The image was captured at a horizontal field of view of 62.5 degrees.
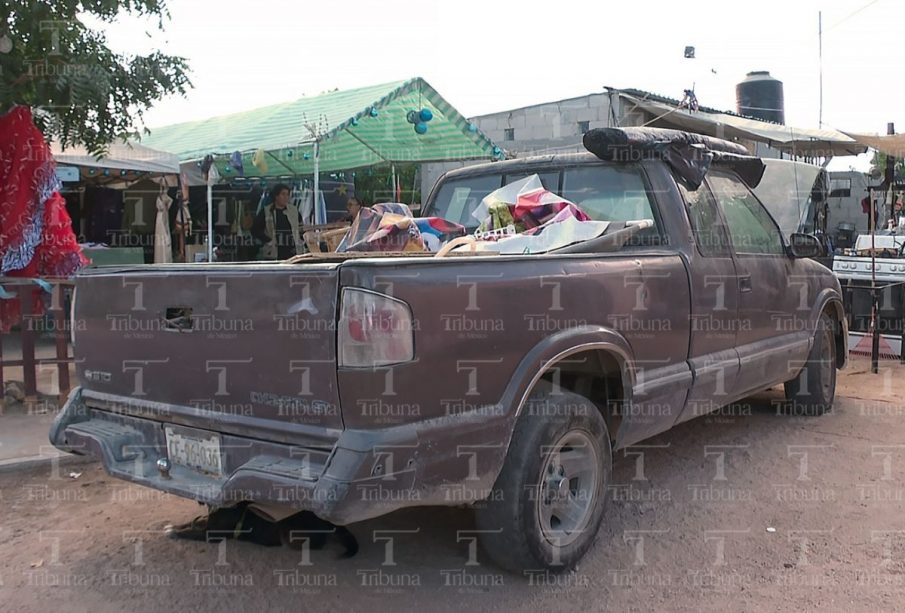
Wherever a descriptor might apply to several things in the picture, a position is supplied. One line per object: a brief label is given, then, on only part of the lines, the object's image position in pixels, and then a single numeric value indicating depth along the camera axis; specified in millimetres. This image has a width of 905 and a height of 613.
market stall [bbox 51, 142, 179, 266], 11875
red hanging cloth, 6277
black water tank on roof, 17281
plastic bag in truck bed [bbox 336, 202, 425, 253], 4324
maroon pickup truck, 2598
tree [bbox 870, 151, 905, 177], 16183
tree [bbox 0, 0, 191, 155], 5941
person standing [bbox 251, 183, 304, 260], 13234
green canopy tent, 9828
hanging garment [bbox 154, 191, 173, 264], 11898
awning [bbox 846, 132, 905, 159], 12133
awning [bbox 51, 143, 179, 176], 10344
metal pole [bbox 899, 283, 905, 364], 7958
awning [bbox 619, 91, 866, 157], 12047
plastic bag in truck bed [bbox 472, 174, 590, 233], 4242
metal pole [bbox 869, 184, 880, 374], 7602
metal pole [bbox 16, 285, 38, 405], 5934
